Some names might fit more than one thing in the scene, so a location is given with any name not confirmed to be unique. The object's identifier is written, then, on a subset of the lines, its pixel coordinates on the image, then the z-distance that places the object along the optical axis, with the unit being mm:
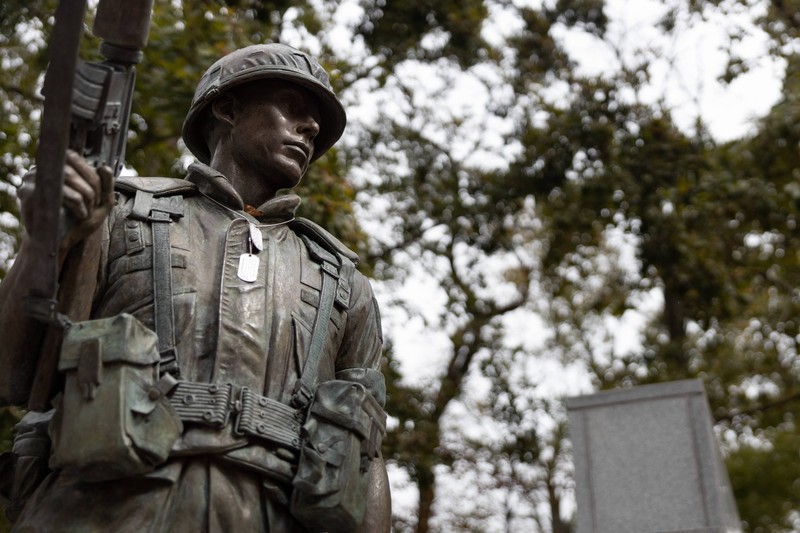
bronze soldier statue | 2668
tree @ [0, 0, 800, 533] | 10414
